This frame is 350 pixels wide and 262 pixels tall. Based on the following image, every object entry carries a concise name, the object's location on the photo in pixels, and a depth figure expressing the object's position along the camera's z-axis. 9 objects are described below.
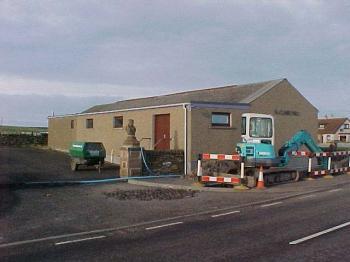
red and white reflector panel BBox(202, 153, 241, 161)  17.50
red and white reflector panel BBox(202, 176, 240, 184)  17.62
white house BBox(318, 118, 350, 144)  99.19
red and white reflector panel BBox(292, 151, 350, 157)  21.01
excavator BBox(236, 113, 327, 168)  19.72
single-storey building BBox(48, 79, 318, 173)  25.06
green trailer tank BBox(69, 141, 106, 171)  24.50
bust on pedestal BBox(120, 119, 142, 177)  21.31
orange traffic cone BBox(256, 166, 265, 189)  17.81
